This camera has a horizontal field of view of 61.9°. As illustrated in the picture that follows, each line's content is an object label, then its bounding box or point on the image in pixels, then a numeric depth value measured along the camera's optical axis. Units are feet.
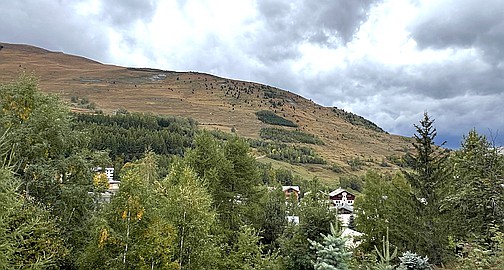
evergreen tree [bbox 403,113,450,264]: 79.77
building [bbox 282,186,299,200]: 344.69
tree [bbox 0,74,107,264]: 65.67
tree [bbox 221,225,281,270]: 79.05
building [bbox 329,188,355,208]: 359.33
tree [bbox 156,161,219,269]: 69.51
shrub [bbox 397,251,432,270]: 55.98
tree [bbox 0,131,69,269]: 38.09
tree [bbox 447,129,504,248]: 66.64
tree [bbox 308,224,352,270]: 39.04
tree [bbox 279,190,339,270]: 65.77
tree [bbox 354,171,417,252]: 95.32
